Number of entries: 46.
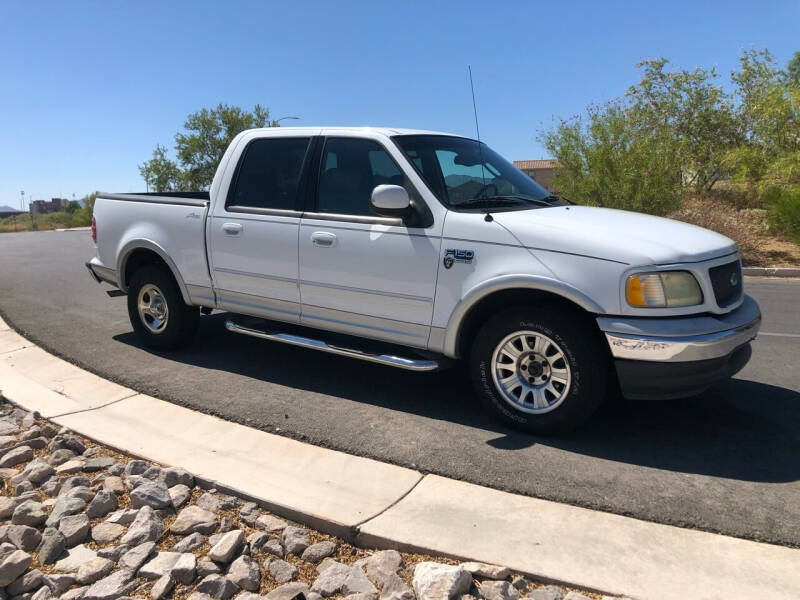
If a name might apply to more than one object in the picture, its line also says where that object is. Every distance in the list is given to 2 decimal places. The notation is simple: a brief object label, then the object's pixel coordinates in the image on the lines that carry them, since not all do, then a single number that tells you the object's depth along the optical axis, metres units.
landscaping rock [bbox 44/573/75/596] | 2.72
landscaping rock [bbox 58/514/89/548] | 3.07
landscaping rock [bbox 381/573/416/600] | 2.57
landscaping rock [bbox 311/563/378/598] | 2.67
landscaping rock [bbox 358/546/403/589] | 2.74
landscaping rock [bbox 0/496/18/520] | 3.32
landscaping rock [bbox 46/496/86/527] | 3.24
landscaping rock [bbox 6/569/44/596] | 2.73
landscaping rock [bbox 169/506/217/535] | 3.13
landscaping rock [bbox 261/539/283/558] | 2.96
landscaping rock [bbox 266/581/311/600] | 2.63
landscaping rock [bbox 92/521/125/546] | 3.09
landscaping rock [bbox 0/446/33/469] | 3.96
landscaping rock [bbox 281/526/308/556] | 2.98
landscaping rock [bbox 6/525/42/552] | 3.03
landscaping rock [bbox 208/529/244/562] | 2.87
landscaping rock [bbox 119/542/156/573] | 2.86
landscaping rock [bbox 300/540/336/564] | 2.93
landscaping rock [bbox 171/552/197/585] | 2.77
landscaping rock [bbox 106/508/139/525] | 3.23
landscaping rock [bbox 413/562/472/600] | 2.57
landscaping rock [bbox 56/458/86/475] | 3.78
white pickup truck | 3.81
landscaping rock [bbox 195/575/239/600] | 2.67
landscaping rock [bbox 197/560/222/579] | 2.80
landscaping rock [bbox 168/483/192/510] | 3.38
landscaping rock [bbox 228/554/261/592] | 2.73
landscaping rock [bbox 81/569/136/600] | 2.65
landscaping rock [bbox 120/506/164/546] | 3.05
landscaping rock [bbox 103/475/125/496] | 3.52
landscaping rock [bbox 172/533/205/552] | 2.99
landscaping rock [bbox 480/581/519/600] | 2.59
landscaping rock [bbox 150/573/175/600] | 2.66
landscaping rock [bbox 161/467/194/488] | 3.57
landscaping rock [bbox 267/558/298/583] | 2.78
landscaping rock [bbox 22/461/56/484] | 3.71
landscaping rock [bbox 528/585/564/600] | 2.61
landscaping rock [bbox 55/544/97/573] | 2.90
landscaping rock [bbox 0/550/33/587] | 2.75
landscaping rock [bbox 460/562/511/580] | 2.72
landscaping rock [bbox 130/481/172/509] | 3.35
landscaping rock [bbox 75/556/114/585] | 2.79
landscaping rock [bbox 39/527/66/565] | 2.96
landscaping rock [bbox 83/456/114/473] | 3.81
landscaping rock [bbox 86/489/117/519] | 3.31
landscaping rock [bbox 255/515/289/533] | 3.16
